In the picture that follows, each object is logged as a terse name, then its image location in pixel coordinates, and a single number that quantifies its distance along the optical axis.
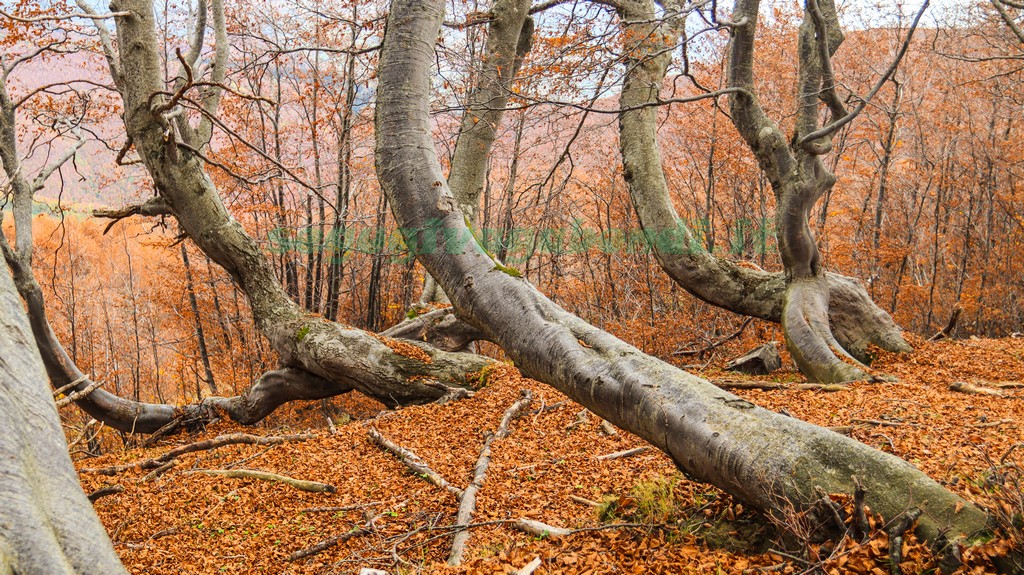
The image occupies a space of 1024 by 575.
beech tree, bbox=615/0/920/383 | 6.13
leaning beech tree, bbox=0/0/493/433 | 5.61
